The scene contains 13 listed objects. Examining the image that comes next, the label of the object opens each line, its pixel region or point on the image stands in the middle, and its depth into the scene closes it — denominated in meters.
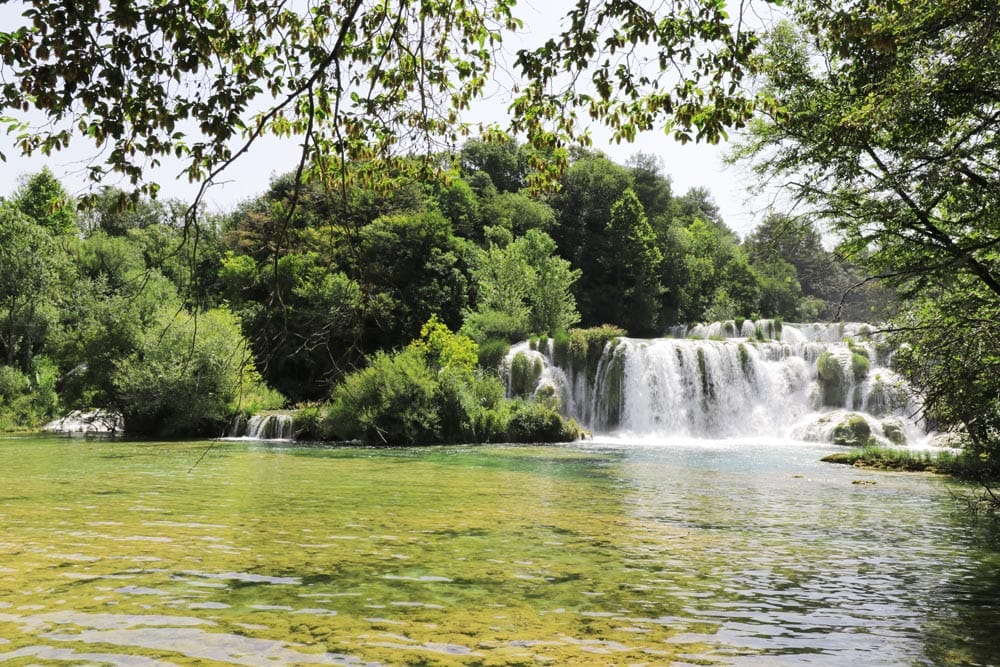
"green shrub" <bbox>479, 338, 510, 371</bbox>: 35.34
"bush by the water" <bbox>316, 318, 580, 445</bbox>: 26.11
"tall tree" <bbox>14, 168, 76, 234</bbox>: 52.33
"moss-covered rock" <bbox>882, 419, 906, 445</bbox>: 27.30
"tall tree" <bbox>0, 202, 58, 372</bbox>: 37.16
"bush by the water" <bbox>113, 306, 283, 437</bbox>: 29.64
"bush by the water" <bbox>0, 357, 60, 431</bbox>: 33.66
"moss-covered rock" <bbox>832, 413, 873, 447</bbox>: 27.52
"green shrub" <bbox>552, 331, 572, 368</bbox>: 35.22
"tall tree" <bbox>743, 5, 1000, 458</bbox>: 7.14
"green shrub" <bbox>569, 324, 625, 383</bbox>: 34.69
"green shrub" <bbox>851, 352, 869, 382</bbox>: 31.56
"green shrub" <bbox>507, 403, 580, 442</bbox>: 28.62
